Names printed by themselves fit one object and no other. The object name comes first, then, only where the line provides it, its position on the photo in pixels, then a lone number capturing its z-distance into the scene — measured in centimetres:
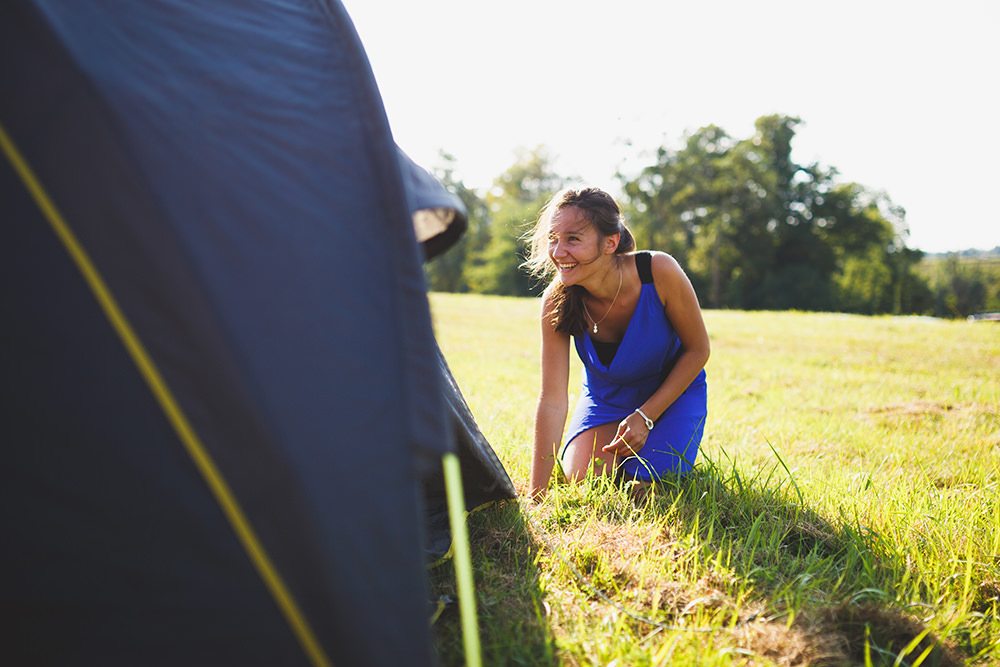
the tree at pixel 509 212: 3700
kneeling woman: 270
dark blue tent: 112
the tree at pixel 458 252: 4053
